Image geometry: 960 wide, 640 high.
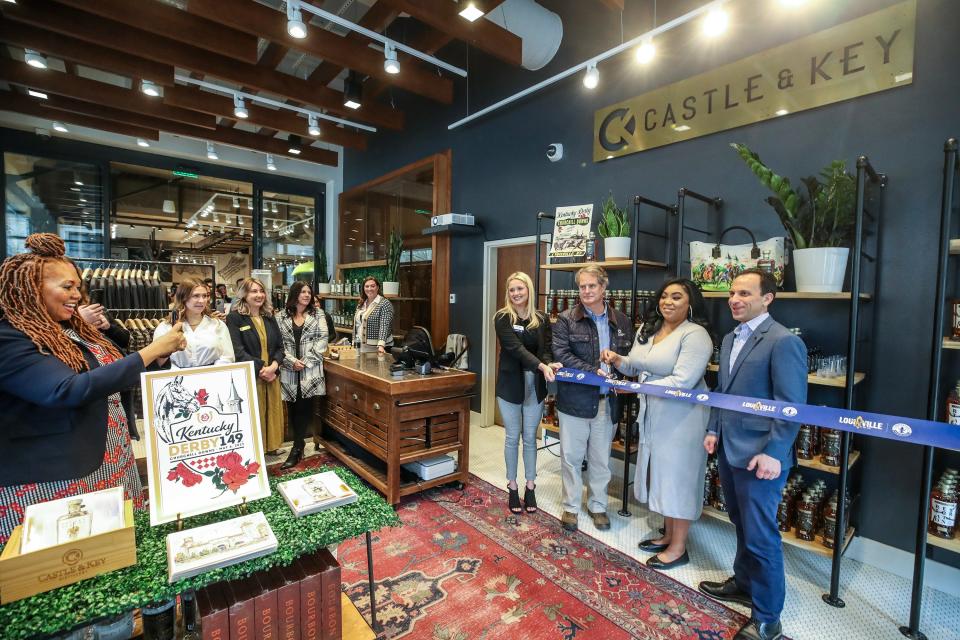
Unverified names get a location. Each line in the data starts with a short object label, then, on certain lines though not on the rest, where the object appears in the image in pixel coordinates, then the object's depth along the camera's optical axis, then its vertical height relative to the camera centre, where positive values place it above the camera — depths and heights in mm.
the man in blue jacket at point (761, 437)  1891 -591
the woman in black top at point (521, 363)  2896 -426
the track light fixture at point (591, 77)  3279 +1631
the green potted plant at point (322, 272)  7288 +372
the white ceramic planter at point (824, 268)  2289 +173
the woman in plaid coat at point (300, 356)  3830 -527
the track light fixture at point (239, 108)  4652 +1952
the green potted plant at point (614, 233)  3271 +490
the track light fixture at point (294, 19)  3111 +1915
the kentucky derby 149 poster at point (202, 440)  1307 -450
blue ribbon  1731 -487
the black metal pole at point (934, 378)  1824 -311
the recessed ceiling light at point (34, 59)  3971 +2065
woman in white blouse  3096 -260
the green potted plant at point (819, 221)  2262 +423
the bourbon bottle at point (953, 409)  2035 -480
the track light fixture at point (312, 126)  5375 +2044
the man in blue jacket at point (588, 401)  2721 -628
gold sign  2439 +1390
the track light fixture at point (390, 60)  3615 +1907
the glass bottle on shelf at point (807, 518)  2377 -1149
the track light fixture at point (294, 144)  6539 +2195
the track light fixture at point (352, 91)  4719 +2165
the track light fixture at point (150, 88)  4609 +2100
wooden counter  3018 -879
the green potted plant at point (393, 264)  5691 +407
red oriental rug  2008 -1466
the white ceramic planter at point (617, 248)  3266 +371
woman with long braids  1334 -279
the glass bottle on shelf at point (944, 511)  2043 -954
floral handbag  2594 +241
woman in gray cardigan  2363 -649
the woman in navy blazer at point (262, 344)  3467 -396
